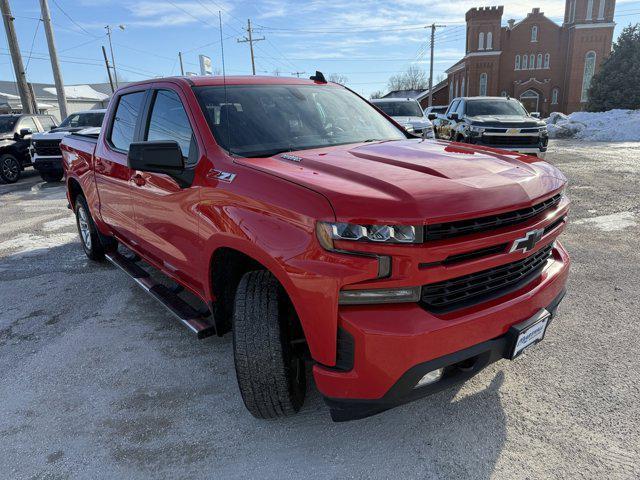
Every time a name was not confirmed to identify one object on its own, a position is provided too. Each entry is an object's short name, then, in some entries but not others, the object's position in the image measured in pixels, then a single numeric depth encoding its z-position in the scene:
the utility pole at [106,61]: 49.87
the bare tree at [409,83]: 94.72
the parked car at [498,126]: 11.91
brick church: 47.25
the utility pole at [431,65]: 46.24
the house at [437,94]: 61.56
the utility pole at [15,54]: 17.06
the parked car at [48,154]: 11.90
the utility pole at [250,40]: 32.86
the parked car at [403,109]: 12.76
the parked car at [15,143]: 12.59
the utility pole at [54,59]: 16.95
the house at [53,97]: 53.59
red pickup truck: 1.95
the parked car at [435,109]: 22.42
